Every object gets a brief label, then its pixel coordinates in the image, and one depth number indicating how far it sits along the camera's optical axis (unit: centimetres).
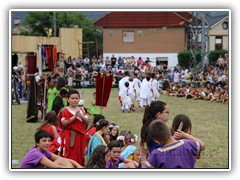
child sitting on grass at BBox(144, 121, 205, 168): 498
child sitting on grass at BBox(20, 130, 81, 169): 577
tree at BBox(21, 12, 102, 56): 2770
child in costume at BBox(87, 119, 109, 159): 766
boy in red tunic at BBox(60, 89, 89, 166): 767
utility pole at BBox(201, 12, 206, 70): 2534
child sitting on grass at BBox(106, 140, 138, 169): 673
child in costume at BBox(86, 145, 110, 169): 674
